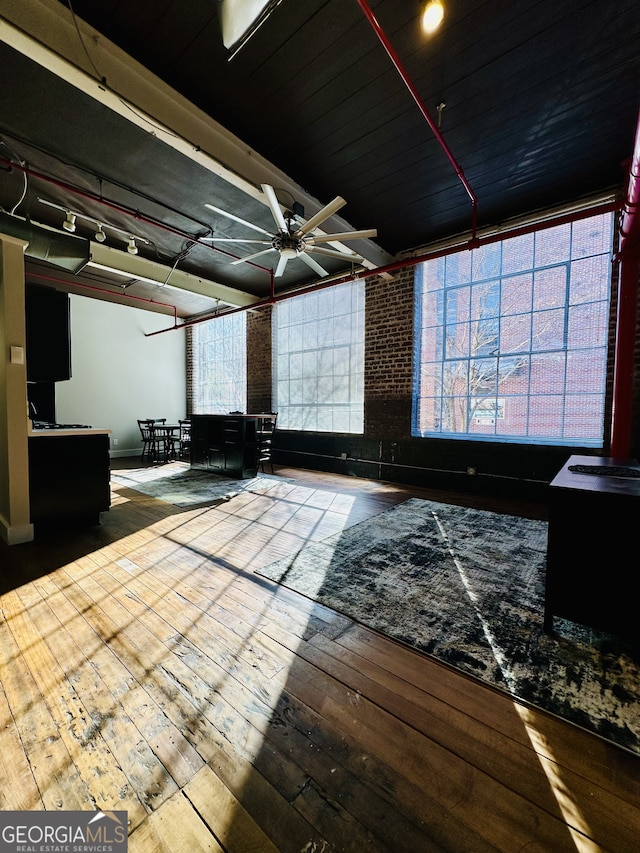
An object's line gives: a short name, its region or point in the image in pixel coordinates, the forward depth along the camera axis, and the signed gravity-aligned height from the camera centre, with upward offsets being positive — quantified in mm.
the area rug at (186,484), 4488 -1107
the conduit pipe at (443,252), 3182 +1850
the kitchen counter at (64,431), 2973 -198
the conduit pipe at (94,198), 3143 +2209
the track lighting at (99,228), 3854 +2185
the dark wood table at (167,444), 7258 -744
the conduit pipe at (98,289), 6100 +2410
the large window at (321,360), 6012 +952
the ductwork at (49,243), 3621 +1831
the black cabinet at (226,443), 5633 -560
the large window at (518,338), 3842 +920
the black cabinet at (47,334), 3871 +860
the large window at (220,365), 8047 +1113
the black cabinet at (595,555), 1613 -685
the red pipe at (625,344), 3043 +624
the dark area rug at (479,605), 1450 -1140
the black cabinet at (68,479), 3027 -636
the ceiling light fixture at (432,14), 1839 +2101
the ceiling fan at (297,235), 2789 +1585
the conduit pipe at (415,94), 1693 +2010
